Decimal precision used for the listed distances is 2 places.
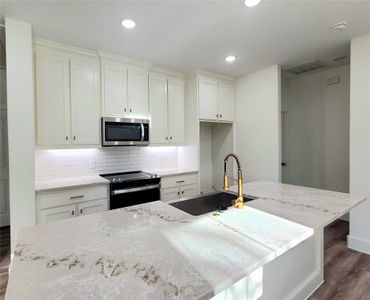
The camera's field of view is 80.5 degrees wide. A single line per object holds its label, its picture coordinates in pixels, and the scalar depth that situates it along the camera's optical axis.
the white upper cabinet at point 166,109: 3.59
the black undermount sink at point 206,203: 1.84
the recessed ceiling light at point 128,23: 2.20
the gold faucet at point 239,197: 1.58
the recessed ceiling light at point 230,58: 3.15
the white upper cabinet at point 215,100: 3.79
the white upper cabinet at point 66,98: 2.64
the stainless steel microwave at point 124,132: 3.06
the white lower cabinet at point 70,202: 2.42
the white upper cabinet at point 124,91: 3.09
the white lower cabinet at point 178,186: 3.39
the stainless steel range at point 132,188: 2.82
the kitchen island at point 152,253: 0.74
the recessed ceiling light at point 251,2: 1.90
